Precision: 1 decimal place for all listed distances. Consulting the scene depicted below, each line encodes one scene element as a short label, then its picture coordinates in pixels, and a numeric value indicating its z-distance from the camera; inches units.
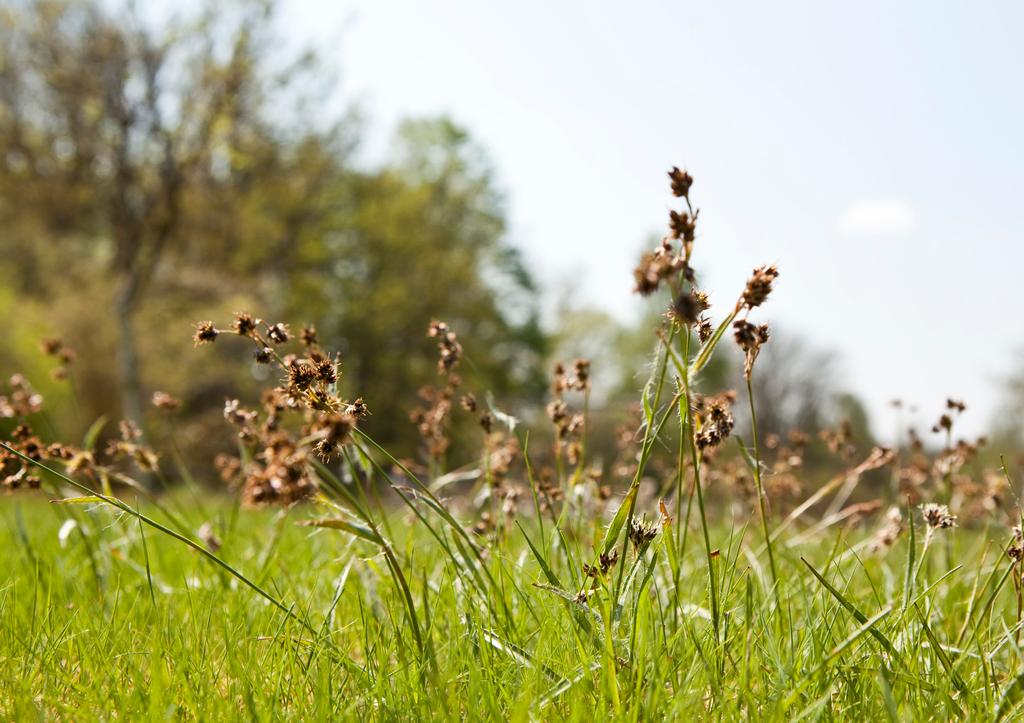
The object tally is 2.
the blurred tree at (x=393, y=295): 1008.9
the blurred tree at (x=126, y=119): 644.7
